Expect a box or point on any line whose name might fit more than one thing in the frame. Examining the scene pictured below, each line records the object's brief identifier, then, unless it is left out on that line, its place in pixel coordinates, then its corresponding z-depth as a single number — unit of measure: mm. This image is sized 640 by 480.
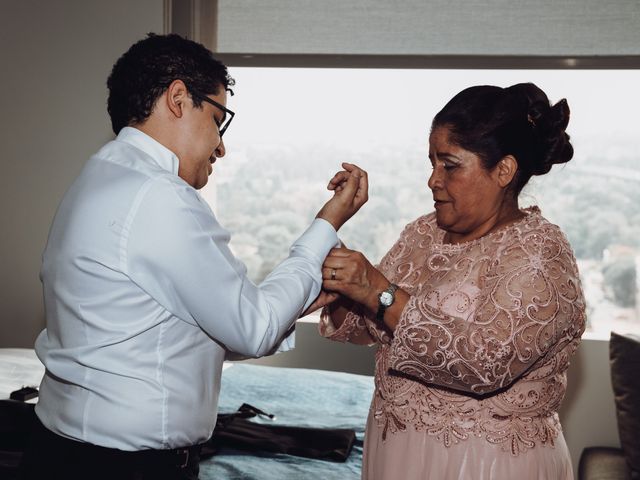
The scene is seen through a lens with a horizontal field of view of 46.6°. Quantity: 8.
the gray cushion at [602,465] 3076
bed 2033
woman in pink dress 1486
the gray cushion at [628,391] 2918
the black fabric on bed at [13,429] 1886
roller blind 3387
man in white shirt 1270
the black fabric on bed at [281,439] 2160
